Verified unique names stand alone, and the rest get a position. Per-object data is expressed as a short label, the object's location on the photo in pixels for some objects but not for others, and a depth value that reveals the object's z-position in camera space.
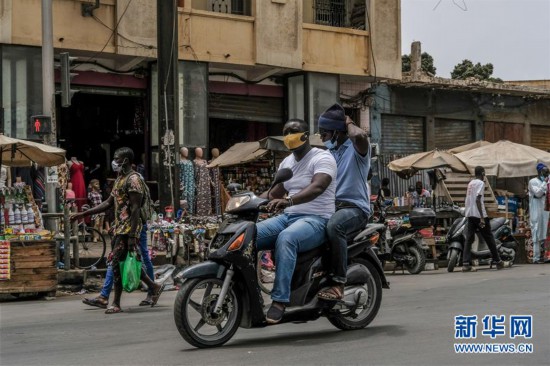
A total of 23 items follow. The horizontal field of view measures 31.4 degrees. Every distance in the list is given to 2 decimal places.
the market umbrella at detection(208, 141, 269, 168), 20.50
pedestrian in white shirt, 17.44
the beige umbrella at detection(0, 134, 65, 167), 14.16
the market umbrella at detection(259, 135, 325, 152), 20.14
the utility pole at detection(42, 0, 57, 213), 16.77
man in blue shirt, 8.38
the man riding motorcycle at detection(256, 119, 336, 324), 8.05
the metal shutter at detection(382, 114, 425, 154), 28.69
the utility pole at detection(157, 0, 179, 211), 17.61
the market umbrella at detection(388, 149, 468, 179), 21.41
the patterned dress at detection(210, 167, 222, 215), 20.77
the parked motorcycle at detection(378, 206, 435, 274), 17.83
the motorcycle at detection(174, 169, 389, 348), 7.82
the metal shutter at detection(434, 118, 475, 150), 30.39
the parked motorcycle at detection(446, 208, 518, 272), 18.14
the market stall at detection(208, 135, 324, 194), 20.31
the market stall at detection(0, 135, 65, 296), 13.52
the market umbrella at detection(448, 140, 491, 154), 25.02
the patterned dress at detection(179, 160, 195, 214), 20.39
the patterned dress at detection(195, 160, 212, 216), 20.51
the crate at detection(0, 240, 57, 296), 13.54
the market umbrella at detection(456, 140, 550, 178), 21.86
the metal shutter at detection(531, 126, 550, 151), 33.53
